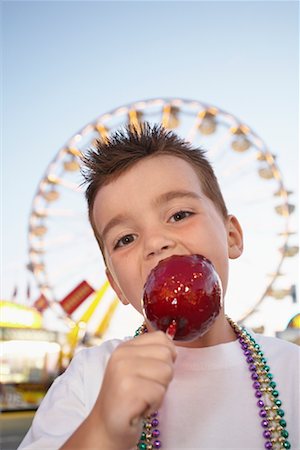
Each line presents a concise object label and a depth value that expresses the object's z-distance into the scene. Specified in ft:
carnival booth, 44.45
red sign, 32.68
